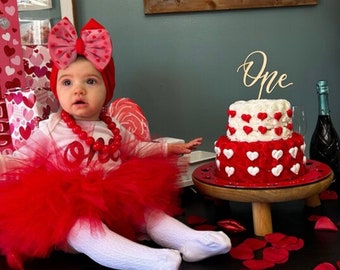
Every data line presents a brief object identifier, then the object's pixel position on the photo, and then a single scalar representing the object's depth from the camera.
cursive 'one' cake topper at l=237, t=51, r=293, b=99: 1.32
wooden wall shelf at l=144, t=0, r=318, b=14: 1.29
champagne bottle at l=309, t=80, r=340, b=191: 1.17
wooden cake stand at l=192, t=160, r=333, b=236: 0.86
